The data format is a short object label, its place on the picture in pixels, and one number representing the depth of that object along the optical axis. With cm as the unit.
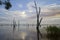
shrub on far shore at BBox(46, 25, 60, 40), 723
